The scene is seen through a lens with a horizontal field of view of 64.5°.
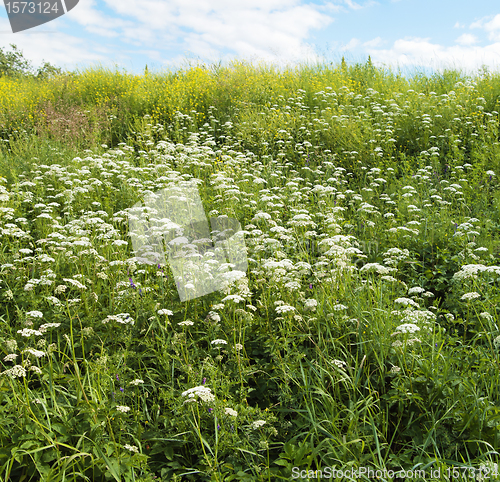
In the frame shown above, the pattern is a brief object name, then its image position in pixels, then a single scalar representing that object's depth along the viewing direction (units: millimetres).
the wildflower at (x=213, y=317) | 3162
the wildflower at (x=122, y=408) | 2434
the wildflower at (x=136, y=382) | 2710
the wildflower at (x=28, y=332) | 2766
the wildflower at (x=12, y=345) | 2754
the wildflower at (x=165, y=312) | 3273
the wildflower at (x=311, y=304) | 3279
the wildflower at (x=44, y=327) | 3096
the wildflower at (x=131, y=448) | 2293
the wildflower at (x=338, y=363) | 2895
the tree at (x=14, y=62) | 37406
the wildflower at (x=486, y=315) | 3194
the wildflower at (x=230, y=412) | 2410
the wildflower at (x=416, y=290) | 3717
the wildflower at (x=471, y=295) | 3258
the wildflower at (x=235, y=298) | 3021
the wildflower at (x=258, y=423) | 2419
